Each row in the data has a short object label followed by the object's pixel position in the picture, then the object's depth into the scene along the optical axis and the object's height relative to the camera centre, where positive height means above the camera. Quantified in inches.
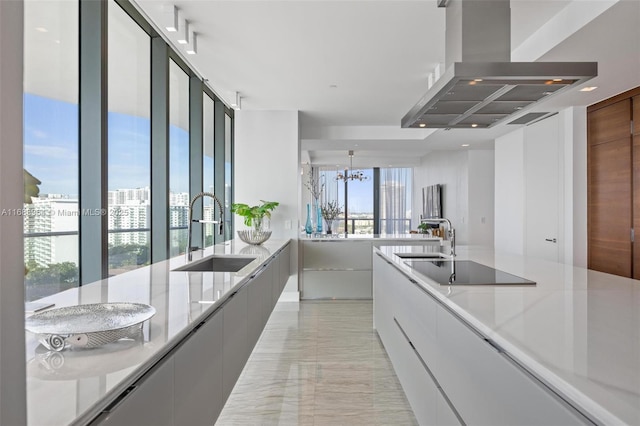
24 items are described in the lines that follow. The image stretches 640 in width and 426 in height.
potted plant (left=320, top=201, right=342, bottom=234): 250.7 -0.8
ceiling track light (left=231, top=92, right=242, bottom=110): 190.1 +52.2
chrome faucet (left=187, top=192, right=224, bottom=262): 108.1 -3.3
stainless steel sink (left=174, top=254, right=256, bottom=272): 120.6 -14.0
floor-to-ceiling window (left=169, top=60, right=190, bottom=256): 167.2 +24.4
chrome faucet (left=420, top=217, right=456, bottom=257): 114.5 -5.6
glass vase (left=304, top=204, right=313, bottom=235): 231.0 -5.8
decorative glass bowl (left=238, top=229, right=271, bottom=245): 165.2 -8.6
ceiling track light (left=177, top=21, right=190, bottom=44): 118.7 +51.7
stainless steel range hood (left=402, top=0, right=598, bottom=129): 83.7 +28.5
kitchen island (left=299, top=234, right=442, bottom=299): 219.6 -27.7
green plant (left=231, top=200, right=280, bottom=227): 182.9 +1.5
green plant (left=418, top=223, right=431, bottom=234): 312.5 -9.9
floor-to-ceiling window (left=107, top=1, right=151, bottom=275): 116.5 +22.3
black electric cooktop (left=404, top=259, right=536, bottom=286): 73.4 -11.9
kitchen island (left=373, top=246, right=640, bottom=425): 31.4 -12.3
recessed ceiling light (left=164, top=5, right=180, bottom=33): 110.0 +53.1
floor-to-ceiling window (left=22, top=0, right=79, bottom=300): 83.0 +15.8
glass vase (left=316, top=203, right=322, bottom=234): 252.2 -3.3
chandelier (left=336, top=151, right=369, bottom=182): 348.7 +34.8
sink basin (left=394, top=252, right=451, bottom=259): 124.8 -12.2
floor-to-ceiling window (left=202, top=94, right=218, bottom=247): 213.0 +27.3
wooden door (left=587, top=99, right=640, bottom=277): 158.6 +10.5
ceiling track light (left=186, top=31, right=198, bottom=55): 125.8 +52.0
